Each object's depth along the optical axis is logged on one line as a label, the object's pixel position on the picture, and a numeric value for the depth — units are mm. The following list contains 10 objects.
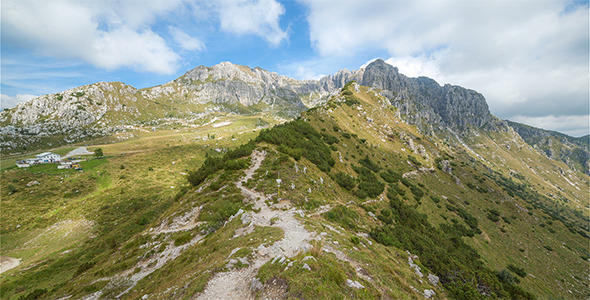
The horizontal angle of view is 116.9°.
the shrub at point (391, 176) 60906
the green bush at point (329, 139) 67250
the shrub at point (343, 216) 26491
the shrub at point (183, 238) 20297
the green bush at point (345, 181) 43469
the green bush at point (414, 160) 84562
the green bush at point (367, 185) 43556
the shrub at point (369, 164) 65500
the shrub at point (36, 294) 19708
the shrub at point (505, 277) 31178
